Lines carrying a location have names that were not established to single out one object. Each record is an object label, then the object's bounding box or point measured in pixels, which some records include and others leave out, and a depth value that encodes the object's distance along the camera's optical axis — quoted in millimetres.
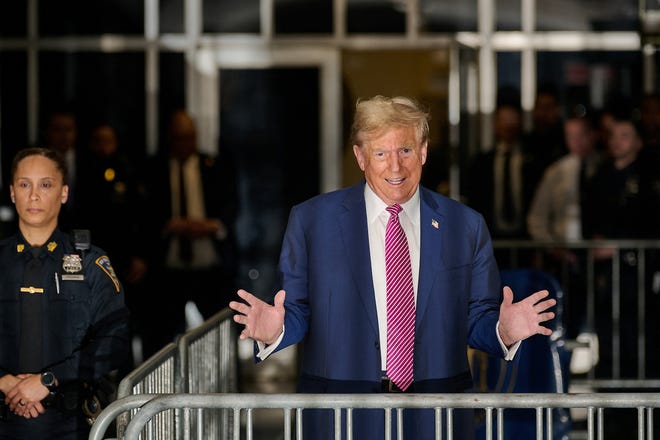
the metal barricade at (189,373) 9312
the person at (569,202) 20687
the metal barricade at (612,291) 19891
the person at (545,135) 21591
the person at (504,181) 21172
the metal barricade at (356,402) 7906
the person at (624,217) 20047
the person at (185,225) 20344
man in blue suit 9883
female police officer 10648
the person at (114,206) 19344
